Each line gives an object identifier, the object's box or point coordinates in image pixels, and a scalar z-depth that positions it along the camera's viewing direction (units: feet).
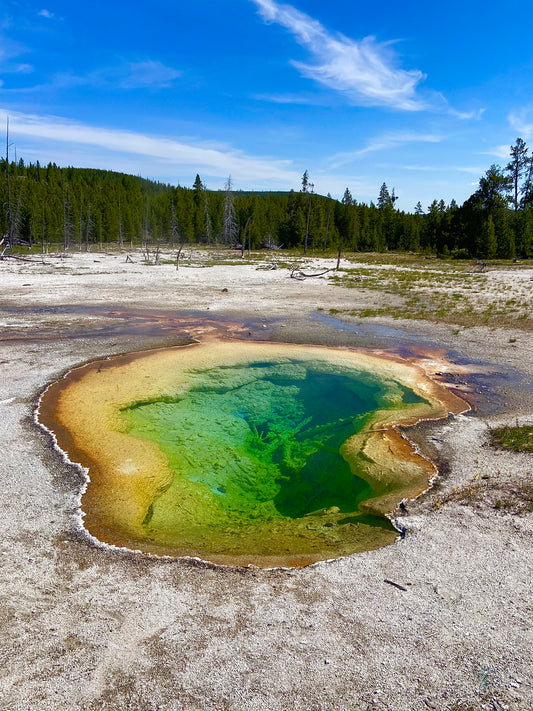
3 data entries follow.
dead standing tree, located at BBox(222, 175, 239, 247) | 219.45
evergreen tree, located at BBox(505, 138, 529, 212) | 188.24
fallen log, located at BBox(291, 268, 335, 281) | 114.11
